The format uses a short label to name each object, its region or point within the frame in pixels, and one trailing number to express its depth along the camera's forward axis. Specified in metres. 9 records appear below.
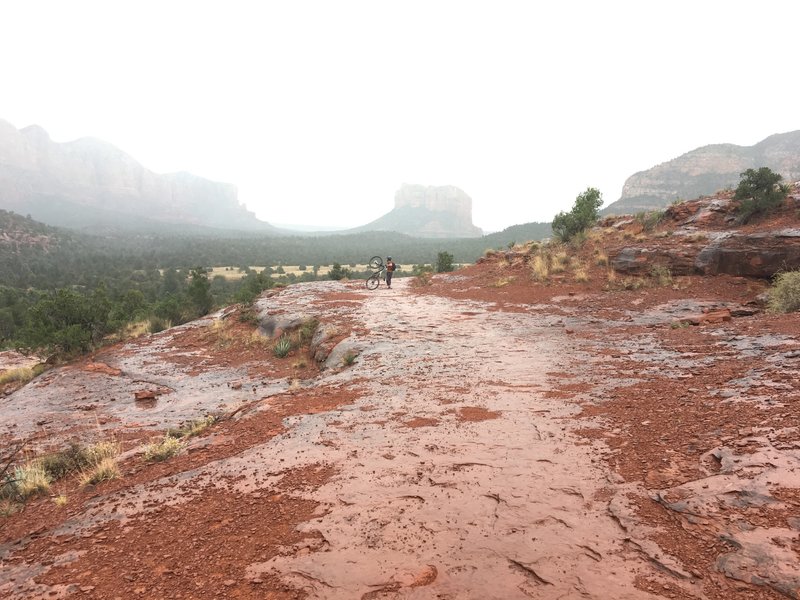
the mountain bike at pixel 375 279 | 22.06
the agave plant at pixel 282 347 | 12.32
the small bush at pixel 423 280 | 22.44
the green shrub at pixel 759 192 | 14.88
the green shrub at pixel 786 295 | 9.43
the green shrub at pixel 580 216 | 22.48
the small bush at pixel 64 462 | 5.50
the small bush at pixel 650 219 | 19.38
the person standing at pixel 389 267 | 21.39
